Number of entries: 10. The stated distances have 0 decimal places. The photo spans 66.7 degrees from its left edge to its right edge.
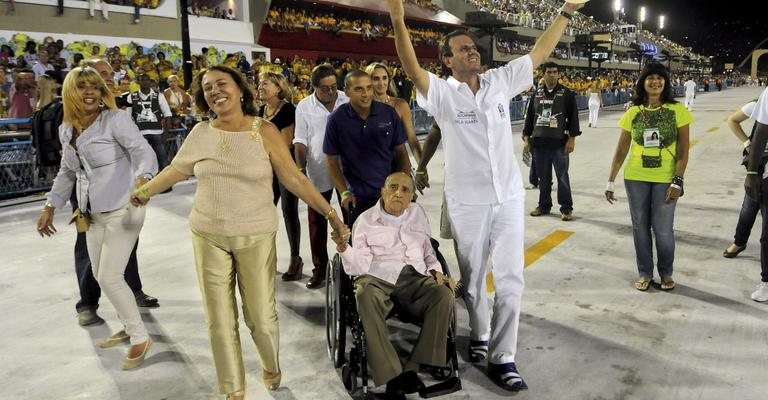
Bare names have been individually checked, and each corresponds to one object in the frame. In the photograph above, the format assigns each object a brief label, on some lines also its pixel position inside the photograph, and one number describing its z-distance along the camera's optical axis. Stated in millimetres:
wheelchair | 2926
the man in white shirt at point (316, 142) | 4641
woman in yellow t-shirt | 4336
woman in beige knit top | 2793
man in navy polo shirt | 3918
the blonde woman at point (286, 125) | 4879
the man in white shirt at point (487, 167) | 3098
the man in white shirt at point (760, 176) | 3893
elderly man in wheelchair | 2879
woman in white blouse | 3381
